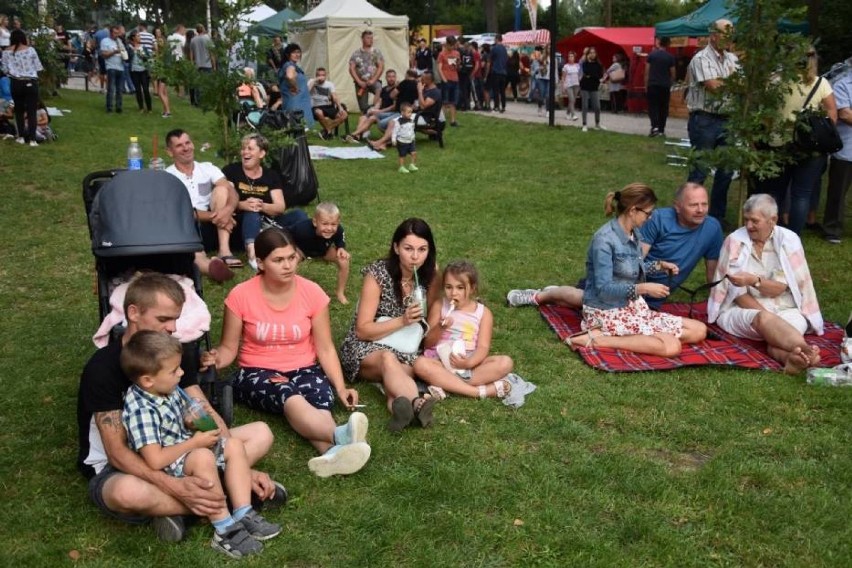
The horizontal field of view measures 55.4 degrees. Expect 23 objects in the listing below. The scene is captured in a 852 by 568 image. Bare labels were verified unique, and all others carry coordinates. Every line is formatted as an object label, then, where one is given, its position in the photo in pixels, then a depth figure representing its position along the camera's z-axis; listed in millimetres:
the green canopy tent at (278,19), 26516
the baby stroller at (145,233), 4121
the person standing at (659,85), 15930
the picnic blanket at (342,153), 13805
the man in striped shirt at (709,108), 8492
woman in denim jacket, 5535
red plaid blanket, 5363
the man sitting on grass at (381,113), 15898
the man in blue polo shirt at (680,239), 6113
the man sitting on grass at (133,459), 3305
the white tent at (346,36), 20266
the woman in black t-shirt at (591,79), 16750
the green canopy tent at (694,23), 18703
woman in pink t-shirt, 4324
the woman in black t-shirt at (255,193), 7340
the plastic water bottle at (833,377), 5043
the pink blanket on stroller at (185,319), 4004
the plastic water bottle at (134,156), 5223
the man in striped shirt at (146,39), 19656
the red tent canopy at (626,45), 22703
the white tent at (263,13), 28838
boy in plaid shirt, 3277
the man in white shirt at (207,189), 6852
